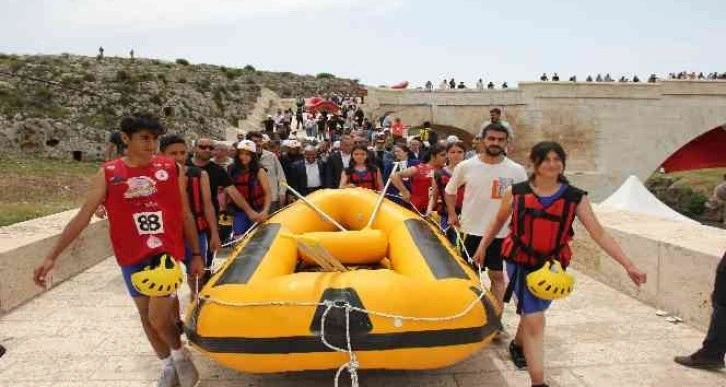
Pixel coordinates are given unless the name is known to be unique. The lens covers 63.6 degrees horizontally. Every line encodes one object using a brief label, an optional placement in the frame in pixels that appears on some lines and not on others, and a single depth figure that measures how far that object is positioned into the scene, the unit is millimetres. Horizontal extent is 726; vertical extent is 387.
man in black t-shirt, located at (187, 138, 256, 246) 4828
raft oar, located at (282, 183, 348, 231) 5052
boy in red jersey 3260
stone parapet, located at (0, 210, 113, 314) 5094
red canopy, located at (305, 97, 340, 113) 25297
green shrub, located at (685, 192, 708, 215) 35375
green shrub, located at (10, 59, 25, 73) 28273
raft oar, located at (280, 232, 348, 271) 3754
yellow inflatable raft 3109
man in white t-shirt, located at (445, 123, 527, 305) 4285
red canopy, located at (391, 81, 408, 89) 24906
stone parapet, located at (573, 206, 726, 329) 4645
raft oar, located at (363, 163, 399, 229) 4950
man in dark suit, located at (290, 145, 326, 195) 7773
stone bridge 24719
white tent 12320
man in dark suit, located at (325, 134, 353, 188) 7535
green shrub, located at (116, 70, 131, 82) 30245
